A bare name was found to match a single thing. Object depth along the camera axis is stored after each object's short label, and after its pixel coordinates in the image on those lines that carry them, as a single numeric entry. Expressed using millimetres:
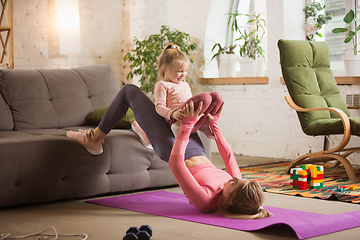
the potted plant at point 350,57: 4367
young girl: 2602
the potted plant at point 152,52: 5227
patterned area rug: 2906
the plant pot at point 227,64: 5320
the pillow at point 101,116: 3289
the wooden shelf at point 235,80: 4953
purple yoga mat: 2014
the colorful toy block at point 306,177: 3158
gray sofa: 2625
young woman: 2174
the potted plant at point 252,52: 5176
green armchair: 3643
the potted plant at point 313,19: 4566
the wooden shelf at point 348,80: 4250
